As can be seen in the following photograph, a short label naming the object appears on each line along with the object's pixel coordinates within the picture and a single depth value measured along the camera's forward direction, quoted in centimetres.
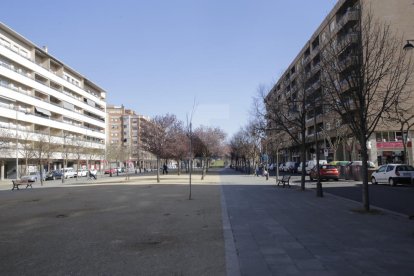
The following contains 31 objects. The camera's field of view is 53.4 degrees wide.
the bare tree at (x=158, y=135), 3716
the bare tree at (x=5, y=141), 5066
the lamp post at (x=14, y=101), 5938
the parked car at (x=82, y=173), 6817
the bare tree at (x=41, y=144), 5418
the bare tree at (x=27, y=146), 5515
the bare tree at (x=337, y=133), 4085
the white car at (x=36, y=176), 5139
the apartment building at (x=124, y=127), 14369
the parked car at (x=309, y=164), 4643
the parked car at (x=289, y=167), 6228
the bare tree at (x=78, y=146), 7017
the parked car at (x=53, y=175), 5981
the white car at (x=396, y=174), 2598
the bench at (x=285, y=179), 2619
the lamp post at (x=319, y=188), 1880
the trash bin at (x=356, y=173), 3234
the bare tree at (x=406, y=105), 4589
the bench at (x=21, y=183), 3332
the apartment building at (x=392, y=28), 4769
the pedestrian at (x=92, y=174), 5328
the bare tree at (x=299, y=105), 2255
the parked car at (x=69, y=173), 6416
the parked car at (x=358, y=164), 3380
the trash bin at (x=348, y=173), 3422
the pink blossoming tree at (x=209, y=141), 6488
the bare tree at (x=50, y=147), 5565
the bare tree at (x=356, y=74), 1319
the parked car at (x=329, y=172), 3291
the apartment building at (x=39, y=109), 5909
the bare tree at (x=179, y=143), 4081
